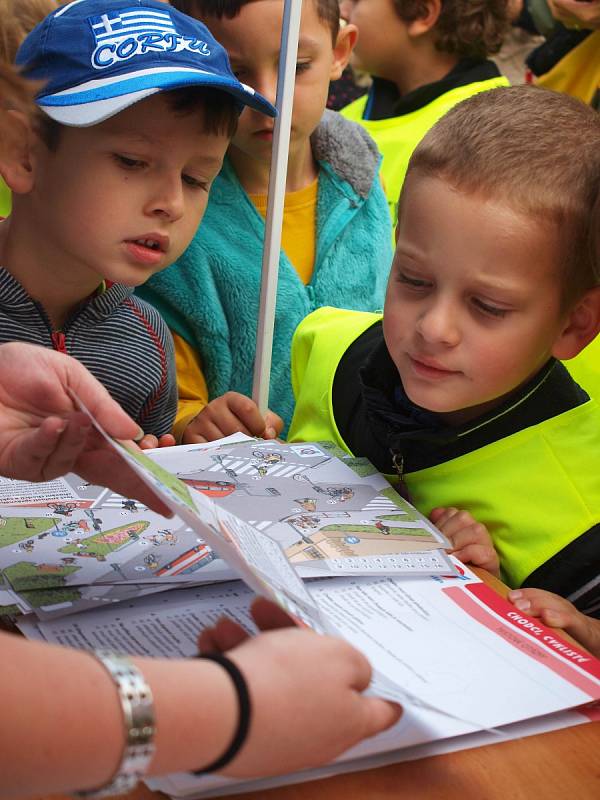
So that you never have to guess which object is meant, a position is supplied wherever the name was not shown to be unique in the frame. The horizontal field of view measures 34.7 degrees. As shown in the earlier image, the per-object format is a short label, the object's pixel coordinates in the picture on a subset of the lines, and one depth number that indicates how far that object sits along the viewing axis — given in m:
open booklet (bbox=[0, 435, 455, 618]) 0.77
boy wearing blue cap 1.21
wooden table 0.62
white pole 1.38
